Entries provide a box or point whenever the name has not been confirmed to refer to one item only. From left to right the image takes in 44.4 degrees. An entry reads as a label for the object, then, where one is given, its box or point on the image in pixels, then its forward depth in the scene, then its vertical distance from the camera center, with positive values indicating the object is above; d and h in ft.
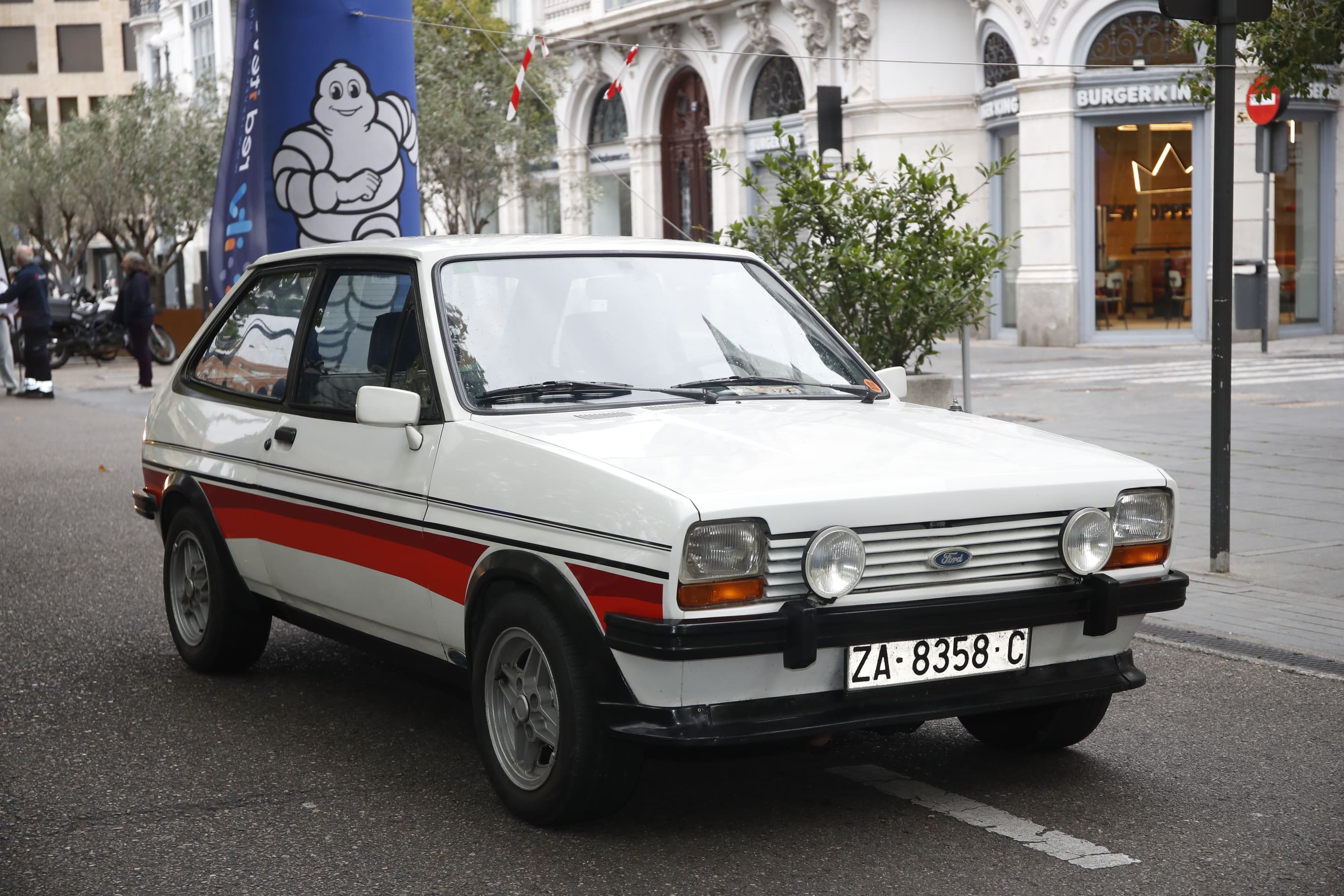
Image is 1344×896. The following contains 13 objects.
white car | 12.99 -1.77
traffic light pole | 24.71 +0.01
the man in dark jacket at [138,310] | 75.77 +0.69
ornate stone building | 84.89 +8.54
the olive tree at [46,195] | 138.31 +11.44
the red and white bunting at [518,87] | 53.64 +7.42
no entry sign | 69.47 +7.92
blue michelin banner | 40.14 +4.78
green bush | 34.86 +1.13
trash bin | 76.48 -0.07
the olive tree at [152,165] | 121.08 +12.06
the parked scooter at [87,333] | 94.53 -0.38
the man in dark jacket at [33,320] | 70.69 +0.32
